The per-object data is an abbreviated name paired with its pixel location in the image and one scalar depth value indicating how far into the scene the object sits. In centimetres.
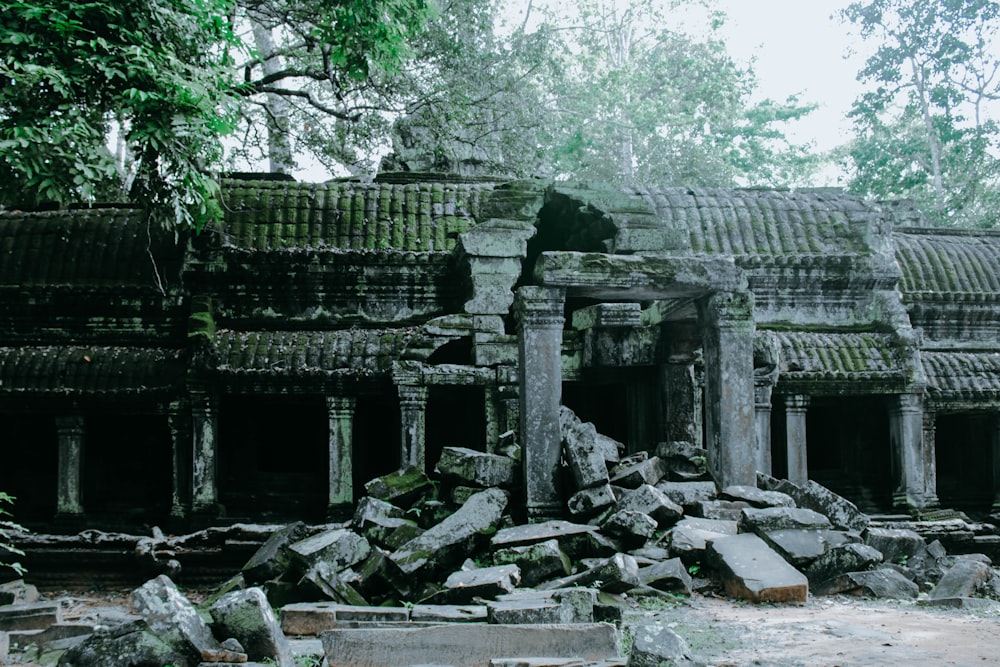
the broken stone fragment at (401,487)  840
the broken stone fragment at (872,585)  692
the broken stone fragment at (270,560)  752
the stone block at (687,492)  809
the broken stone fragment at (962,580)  693
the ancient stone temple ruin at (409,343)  1098
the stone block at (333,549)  700
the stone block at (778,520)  734
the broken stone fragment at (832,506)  826
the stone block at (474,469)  822
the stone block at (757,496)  798
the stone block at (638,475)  813
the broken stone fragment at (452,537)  690
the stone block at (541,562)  679
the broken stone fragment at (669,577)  676
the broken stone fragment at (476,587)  625
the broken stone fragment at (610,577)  652
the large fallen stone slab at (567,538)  708
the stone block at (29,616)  723
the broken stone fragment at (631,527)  720
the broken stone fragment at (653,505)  761
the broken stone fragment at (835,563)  711
